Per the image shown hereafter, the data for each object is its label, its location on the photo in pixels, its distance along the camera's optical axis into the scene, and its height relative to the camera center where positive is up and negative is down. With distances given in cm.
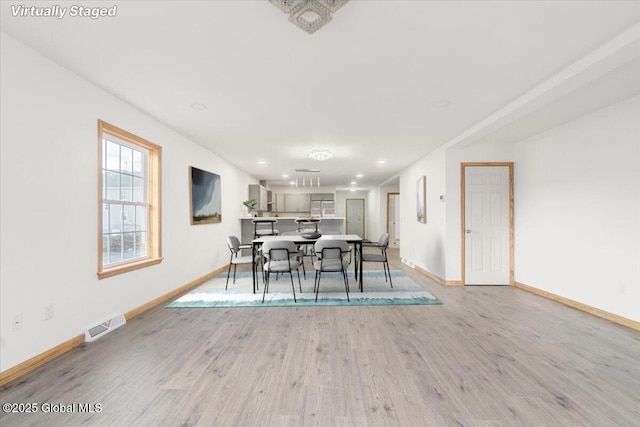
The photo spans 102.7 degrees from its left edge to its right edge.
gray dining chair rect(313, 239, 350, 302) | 356 -58
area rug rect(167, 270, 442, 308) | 342 -119
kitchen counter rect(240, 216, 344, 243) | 664 -35
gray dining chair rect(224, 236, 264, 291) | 403 -59
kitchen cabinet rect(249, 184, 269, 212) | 739 +55
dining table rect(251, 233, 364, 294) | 385 -42
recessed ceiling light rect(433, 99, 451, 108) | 276 +121
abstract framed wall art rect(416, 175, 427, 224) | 521 +30
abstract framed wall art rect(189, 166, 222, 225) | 427 +31
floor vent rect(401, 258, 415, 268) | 589 -118
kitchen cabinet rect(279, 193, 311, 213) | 988 +45
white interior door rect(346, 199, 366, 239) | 1111 -11
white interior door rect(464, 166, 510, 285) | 429 -21
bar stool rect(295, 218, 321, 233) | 717 -38
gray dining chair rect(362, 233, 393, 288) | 413 -70
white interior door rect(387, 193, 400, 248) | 972 -14
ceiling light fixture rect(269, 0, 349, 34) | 144 +118
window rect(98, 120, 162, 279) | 271 +14
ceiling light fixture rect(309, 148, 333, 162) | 448 +106
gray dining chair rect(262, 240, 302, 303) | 348 -56
